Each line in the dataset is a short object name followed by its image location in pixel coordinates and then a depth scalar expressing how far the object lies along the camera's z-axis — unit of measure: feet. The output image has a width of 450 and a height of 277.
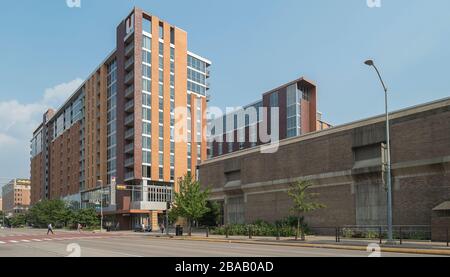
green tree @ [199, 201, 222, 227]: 188.55
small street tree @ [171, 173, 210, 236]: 164.14
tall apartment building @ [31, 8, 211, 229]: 291.17
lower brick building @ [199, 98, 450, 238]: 108.68
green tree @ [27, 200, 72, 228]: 339.98
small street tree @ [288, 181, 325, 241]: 117.08
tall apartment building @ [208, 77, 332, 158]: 335.06
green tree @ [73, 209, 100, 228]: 292.40
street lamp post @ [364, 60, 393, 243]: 87.84
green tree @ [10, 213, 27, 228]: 511.24
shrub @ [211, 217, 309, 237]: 133.58
